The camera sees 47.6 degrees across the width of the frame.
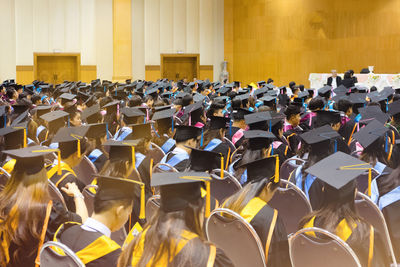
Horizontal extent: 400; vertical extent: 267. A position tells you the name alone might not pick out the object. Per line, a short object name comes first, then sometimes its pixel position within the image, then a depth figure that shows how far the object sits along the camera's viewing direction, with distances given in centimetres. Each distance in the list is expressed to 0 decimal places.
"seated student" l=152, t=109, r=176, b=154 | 530
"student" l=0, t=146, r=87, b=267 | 256
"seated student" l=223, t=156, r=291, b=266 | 241
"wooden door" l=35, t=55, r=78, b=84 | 1878
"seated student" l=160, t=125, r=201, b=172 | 401
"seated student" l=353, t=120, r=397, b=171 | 355
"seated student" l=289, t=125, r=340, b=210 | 328
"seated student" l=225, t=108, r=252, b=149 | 559
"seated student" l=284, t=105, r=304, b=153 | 546
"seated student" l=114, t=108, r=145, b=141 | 552
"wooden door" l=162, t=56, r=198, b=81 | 2023
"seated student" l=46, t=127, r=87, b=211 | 339
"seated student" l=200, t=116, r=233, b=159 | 455
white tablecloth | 1214
